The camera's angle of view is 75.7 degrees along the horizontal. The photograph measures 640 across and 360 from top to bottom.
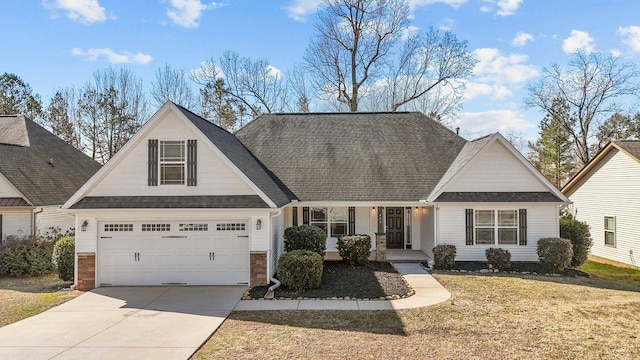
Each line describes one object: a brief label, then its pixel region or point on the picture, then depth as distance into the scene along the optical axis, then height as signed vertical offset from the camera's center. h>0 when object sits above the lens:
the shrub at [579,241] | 16.16 -1.92
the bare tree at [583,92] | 32.34 +8.30
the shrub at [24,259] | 14.98 -2.33
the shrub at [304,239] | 14.35 -1.59
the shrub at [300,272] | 11.85 -2.25
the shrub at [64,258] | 13.23 -2.01
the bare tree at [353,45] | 31.25 +11.66
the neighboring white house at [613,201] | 17.86 -0.43
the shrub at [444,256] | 15.27 -2.35
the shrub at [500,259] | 15.21 -2.45
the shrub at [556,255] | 14.90 -2.28
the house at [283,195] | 12.70 -0.05
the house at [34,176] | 17.33 +0.97
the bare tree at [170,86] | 32.75 +8.67
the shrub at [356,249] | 15.41 -2.07
